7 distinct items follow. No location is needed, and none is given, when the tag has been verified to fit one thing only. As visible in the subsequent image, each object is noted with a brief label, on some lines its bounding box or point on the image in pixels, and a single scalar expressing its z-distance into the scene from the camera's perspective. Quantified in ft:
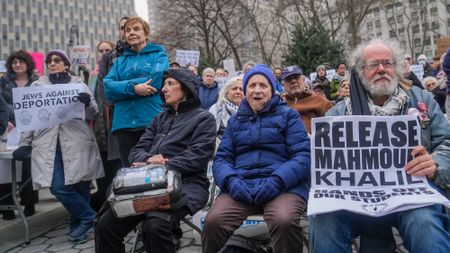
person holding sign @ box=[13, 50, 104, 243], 14.34
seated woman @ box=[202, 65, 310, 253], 9.30
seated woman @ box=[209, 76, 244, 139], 16.61
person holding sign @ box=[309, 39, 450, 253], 7.59
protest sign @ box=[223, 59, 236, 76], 41.86
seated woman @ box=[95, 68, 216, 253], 9.52
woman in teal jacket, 13.11
